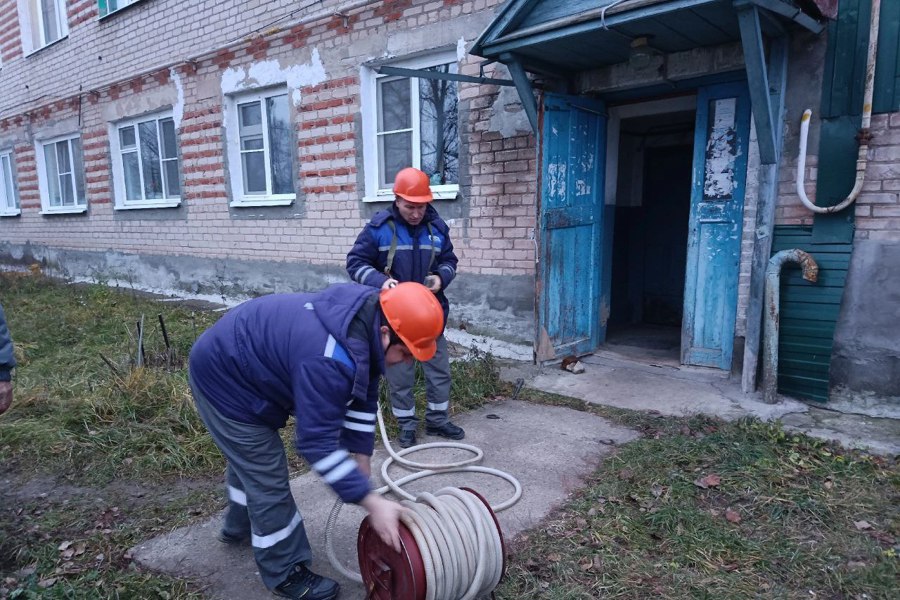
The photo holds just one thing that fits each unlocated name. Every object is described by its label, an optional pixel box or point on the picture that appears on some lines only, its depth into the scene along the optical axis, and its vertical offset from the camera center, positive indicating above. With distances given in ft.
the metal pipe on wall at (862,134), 13.07 +1.66
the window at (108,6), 33.56 +11.55
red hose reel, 7.00 -4.26
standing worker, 12.91 -0.97
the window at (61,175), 39.04 +2.67
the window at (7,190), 45.98 +1.97
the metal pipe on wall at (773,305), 14.23 -2.28
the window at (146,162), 32.42 +2.89
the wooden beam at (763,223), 14.12 -0.33
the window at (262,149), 26.73 +2.93
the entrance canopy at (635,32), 12.71 +4.27
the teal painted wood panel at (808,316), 14.21 -2.55
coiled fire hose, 7.15 -4.02
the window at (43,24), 39.27 +12.45
